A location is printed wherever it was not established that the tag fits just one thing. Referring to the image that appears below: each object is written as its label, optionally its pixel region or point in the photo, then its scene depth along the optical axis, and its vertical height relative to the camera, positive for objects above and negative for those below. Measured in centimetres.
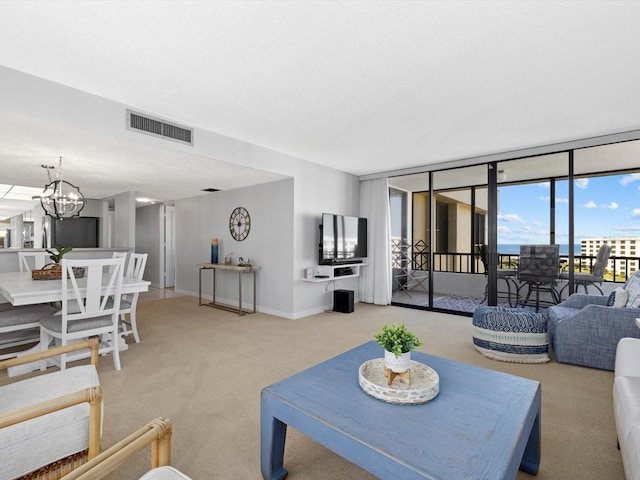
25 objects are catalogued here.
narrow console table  526 -61
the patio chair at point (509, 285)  490 -68
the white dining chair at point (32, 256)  427 -28
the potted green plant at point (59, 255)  362 -19
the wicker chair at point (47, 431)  122 -79
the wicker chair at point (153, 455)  94 -68
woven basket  347 -38
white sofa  129 -77
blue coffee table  115 -76
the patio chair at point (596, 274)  430 -45
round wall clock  575 +28
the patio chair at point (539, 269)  452 -41
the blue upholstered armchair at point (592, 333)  286 -86
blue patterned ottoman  316 -95
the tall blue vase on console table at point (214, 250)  608 -21
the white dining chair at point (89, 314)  270 -66
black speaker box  533 -102
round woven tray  151 -72
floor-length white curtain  594 -6
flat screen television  519 +1
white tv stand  508 -55
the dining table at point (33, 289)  265 -46
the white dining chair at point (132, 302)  362 -73
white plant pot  164 -62
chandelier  405 +47
